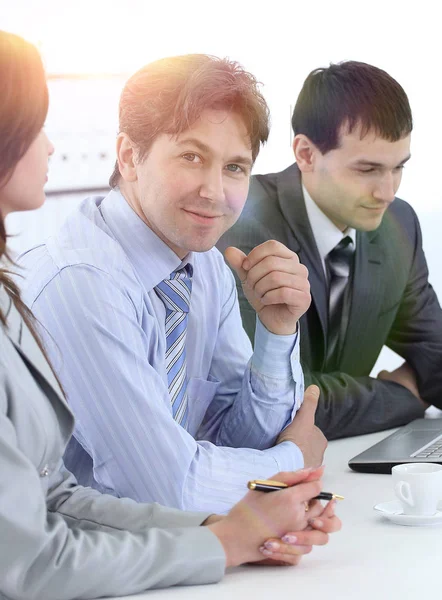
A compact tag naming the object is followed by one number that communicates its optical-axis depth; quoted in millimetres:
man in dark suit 2344
